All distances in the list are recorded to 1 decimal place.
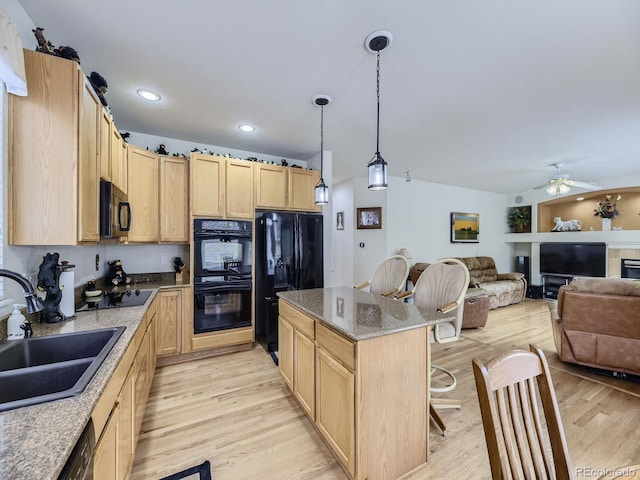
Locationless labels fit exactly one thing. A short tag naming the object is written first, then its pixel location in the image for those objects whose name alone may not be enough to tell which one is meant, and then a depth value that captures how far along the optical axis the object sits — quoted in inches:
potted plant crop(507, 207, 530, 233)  289.1
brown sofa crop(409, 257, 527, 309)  212.7
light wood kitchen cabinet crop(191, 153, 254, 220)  125.2
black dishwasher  28.3
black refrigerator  135.4
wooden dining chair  30.9
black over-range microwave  74.2
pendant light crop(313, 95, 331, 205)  101.3
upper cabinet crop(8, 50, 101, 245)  57.1
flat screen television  235.3
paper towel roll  70.4
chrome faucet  45.3
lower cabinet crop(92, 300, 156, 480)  41.2
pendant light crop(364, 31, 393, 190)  71.6
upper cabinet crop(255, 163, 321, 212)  139.5
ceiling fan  183.3
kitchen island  56.7
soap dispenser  54.7
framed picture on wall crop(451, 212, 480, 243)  261.1
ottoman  164.6
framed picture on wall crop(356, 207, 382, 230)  227.0
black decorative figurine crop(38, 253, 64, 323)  65.1
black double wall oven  123.8
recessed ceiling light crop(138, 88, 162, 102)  96.4
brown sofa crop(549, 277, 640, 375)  101.3
